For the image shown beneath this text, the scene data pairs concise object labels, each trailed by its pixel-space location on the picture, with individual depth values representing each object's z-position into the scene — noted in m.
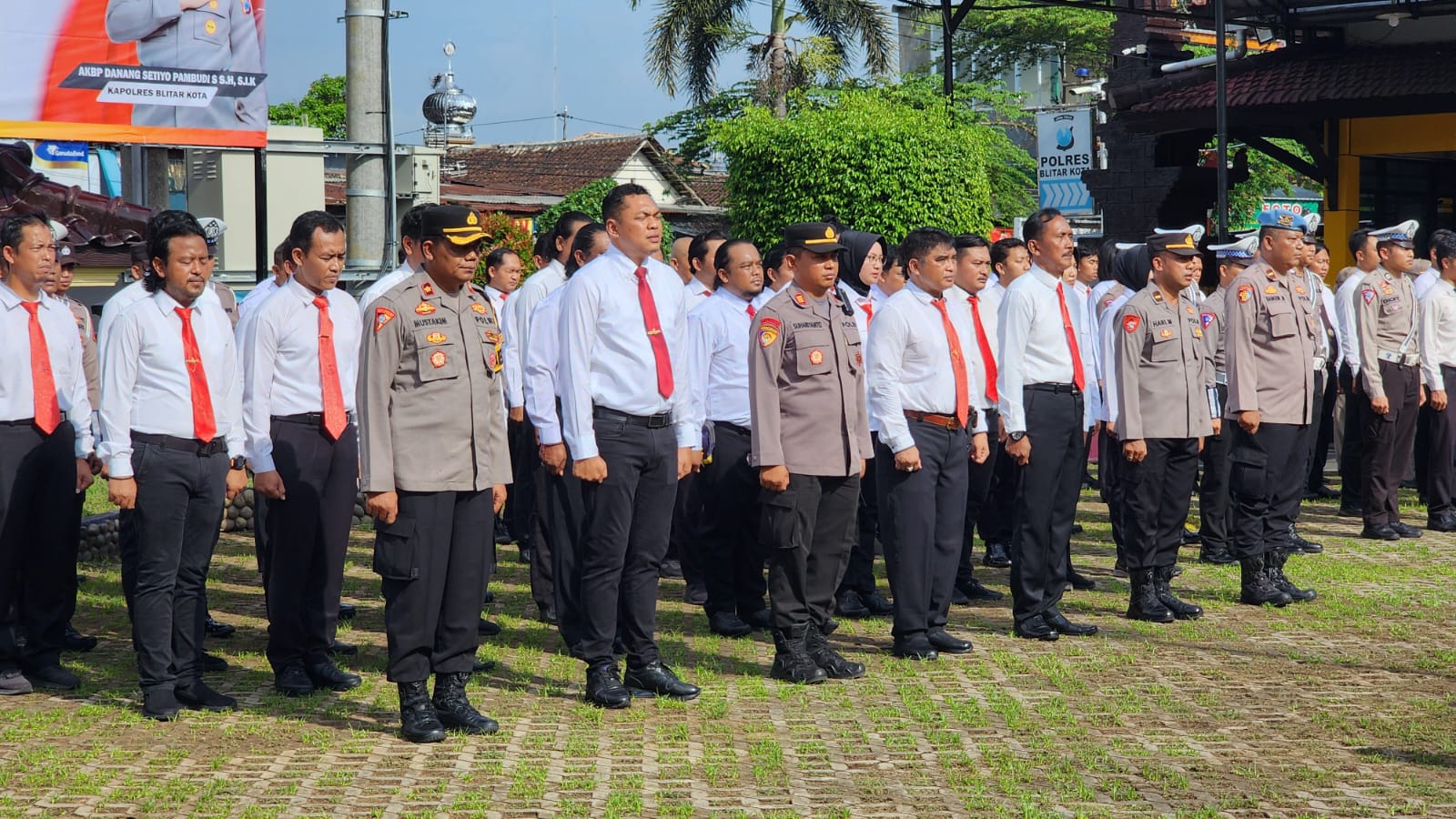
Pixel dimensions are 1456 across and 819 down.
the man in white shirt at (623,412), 6.65
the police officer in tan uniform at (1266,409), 9.03
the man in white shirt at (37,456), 6.94
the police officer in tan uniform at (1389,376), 11.58
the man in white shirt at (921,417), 7.53
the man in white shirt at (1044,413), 8.09
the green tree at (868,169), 27.09
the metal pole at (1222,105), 13.98
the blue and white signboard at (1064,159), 21.70
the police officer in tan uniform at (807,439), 7.05
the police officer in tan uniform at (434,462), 6.03
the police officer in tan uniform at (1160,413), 8.48
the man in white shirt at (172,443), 6.43
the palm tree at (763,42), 36.69
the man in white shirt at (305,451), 7.01
